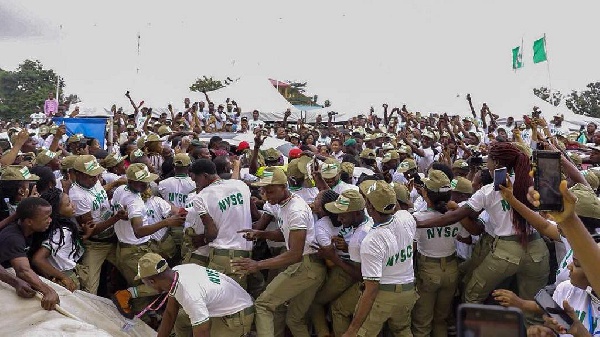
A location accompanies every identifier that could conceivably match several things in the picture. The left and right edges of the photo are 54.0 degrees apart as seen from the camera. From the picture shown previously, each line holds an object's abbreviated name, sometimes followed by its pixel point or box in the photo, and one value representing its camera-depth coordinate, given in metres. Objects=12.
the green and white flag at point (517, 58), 27.31
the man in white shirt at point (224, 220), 5.76
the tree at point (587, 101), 42.10
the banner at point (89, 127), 13.13
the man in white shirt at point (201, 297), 4.58
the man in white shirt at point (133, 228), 6.17
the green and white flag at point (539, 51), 22.36
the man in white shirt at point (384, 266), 4.83
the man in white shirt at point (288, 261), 5.36
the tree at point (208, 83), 48.97
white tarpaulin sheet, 4.34
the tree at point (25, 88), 43.19
